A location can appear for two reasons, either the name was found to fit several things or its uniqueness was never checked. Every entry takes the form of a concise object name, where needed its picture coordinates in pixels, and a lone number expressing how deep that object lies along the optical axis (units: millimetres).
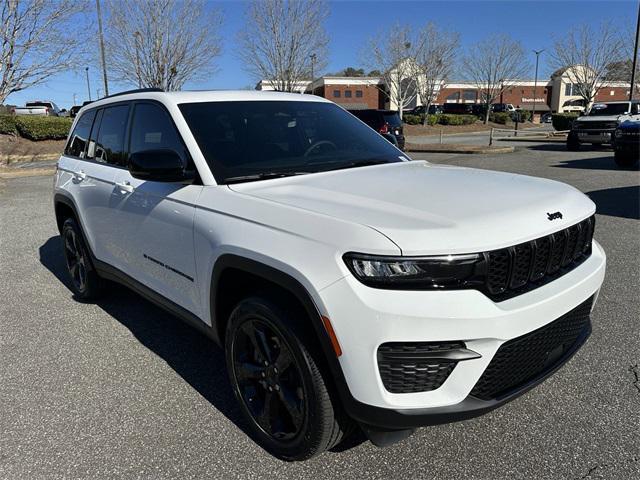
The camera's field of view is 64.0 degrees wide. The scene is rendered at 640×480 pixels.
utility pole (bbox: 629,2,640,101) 23981
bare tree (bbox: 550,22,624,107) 39625
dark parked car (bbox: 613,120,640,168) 12375
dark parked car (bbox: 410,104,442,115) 48625
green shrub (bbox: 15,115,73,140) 21656
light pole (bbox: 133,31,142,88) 21531
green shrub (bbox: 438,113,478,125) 42344
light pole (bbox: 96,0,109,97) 21047
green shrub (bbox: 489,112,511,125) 50062
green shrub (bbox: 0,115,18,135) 21359
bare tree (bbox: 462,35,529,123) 44906
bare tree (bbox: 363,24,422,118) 36250
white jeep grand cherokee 1970
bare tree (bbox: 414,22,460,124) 36438
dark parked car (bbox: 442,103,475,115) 55594
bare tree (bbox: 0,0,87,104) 14555
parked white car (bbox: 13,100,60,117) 31372
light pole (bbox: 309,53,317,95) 25016
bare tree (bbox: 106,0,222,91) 21641
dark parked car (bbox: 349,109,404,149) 17812
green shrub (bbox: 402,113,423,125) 42431
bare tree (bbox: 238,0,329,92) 24234
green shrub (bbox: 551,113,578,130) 34344
